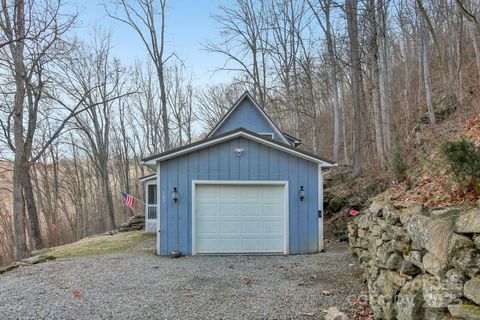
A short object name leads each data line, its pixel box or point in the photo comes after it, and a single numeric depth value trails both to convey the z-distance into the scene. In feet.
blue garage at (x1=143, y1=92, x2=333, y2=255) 28.07
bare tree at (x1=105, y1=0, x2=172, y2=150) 60.13
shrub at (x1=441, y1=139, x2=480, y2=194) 9.10
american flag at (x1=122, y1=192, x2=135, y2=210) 48.64
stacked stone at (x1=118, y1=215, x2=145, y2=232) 53.98
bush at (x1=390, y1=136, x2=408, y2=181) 19.22
